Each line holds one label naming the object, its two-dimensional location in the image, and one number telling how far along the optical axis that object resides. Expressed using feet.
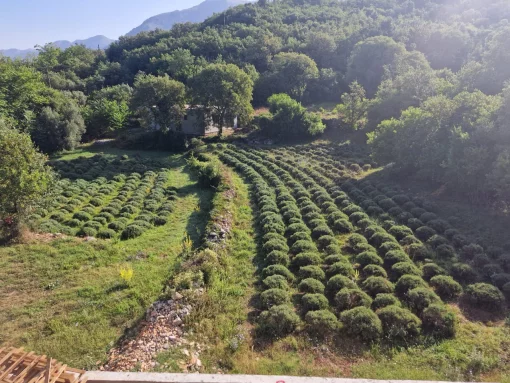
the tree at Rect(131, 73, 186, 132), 141.69
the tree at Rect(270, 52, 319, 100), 208.33
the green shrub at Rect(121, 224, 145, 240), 64.03
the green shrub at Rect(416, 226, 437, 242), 60.70
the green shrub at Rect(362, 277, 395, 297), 43.65
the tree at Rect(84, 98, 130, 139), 155.02
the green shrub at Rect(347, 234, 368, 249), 57.16
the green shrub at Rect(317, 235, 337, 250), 58.13
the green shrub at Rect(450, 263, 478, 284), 47.42
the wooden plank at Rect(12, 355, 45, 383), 24.38
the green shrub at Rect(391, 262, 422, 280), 47.60
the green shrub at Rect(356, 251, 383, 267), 50.88
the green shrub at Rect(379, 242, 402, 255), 54.03
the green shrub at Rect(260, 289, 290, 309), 40.96
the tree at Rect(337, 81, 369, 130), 152.25
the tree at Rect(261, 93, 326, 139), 154.51
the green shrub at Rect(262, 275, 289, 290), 44.83
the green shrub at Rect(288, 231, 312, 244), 59.16
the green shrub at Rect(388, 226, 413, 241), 59.72
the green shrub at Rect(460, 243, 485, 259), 53.36
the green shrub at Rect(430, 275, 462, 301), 43.85
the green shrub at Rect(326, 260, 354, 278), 47.42
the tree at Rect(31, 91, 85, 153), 128.16
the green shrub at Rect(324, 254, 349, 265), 51.01
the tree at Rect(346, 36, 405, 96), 204.85
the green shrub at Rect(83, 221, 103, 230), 67.00
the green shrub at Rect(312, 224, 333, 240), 61.98
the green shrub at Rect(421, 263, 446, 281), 47.88
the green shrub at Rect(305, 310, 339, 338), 36.58
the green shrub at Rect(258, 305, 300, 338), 36.42
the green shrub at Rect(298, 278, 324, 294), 44.09
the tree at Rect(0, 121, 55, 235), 54.59
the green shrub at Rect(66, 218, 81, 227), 68.00
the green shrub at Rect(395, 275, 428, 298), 43.83
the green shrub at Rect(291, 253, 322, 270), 51.31
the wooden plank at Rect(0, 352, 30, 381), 24.53
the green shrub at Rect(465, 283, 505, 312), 41.24
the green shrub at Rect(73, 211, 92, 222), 70.90
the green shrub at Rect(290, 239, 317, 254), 54.90
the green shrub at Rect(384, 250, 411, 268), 50.85
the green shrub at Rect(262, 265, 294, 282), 47.91
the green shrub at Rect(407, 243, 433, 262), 53.16
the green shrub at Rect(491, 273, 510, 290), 44.93
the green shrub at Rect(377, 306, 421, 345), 35.63
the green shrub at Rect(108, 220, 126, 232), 67.38
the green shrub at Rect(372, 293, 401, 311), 40.81
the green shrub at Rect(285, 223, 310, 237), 62.61
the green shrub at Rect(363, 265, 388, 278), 47.55
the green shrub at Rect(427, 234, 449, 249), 56.54
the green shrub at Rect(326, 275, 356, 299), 44.16
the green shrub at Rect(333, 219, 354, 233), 64.03
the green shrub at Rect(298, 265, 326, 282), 47.40
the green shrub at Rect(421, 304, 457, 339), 36.19
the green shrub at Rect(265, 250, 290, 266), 51.69
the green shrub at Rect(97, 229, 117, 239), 64.23
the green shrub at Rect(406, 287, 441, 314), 39.83
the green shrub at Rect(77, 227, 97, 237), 64.08
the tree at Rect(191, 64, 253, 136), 143.43
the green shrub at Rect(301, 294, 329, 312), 40.42
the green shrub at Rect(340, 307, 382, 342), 35.63
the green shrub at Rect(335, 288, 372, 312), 40.75
